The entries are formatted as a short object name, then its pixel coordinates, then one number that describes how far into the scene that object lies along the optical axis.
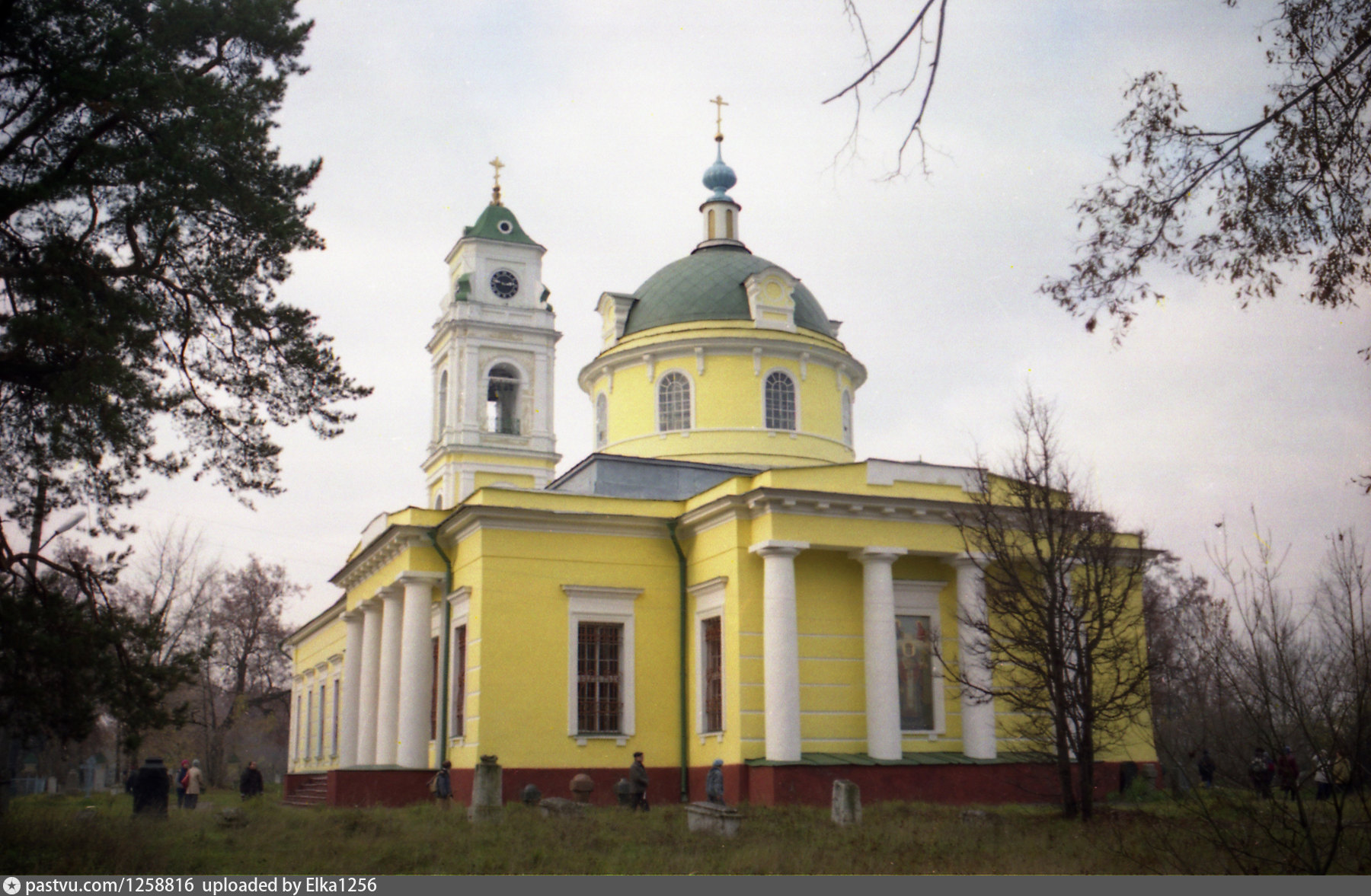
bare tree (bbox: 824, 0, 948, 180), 6.81
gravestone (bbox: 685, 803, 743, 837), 15.46
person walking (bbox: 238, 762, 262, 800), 30.86
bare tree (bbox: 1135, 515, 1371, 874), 8.52
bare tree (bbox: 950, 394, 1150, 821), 17.91
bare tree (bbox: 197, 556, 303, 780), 53.34
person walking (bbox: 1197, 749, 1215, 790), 22.29
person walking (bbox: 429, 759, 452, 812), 22.34
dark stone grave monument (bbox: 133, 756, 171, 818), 19.72
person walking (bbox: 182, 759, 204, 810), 26.53
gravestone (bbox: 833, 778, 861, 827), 16.80
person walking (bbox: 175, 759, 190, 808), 29.11
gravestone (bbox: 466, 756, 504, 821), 17.88
